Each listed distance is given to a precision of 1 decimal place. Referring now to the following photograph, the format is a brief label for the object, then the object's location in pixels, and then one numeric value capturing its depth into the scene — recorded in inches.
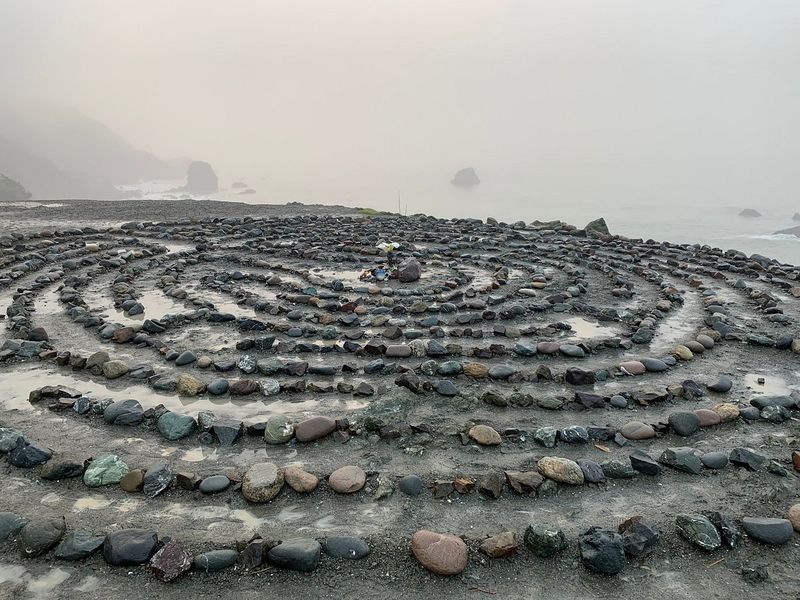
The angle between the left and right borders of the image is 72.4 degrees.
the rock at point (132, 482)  173.6
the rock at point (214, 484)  173.6
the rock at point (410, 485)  174.6
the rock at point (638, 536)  147.1
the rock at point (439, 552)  140.7
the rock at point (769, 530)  152.9
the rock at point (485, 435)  204.6
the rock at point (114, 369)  259.6
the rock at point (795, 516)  158.1
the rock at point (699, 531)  150.6
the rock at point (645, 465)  186.5
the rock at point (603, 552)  142.5
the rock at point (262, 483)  170.2
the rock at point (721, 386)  254.8
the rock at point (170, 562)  136.9
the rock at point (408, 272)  459.8
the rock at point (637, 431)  210.7
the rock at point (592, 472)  182.2
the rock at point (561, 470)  180.7
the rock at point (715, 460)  190.1
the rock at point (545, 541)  147.8
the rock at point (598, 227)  753.6
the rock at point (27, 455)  183.6
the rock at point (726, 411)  224.1
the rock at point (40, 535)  144.5
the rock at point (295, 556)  140.8
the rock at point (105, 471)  176.4
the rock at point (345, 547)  146.0
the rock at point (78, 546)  143.5
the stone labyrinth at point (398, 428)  147.9
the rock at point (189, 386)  245.3
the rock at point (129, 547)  140.9
